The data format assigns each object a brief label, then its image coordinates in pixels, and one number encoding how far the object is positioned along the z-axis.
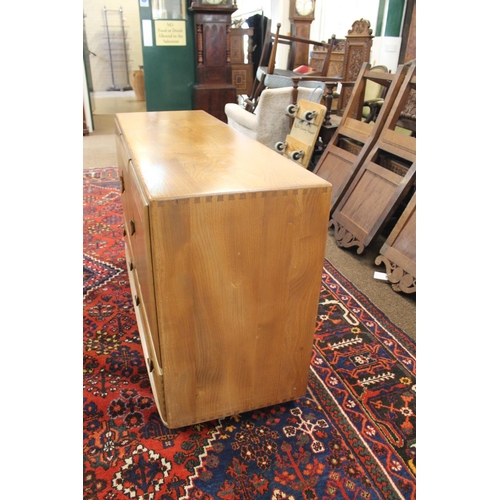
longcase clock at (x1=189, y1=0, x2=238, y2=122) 4.91
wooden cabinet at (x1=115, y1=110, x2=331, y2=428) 1.02
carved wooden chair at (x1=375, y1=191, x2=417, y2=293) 2.06
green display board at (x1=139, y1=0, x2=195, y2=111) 5.03
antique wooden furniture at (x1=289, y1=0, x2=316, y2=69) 6.82
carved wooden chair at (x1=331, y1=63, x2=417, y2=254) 2.32
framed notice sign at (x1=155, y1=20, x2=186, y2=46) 5.05
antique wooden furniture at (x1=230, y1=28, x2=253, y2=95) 7.07
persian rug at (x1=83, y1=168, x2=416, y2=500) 1.16
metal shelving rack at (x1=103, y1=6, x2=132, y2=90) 7.72
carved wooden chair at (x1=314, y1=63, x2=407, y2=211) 2.56
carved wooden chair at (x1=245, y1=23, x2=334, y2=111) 4.48
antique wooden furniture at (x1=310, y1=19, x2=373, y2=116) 4.40
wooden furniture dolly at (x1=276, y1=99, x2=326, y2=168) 2.96
